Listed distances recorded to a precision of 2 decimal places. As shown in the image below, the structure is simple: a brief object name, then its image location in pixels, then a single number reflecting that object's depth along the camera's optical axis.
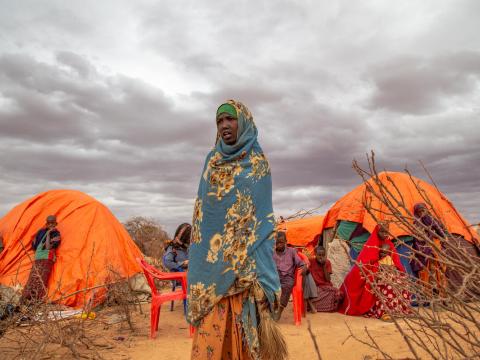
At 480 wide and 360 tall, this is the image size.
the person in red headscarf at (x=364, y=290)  5.99
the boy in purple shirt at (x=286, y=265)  6.05
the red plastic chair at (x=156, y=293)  4.91
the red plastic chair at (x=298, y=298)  5.57
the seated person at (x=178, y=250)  6.23
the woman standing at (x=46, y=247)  6.88
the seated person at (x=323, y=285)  6.54
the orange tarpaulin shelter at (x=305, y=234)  10.75
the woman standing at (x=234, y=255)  2.22
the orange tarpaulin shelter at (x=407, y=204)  7.89
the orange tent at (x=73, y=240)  7.08
